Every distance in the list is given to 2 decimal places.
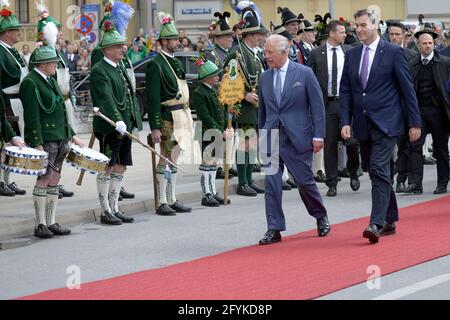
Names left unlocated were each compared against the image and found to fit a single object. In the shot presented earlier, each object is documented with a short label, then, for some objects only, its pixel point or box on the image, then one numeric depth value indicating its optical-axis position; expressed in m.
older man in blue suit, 12.88
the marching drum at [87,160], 13.76
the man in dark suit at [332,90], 17.36
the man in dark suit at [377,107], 12.58
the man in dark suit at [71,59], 33.91
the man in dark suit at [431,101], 17.28
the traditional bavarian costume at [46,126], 13.46
